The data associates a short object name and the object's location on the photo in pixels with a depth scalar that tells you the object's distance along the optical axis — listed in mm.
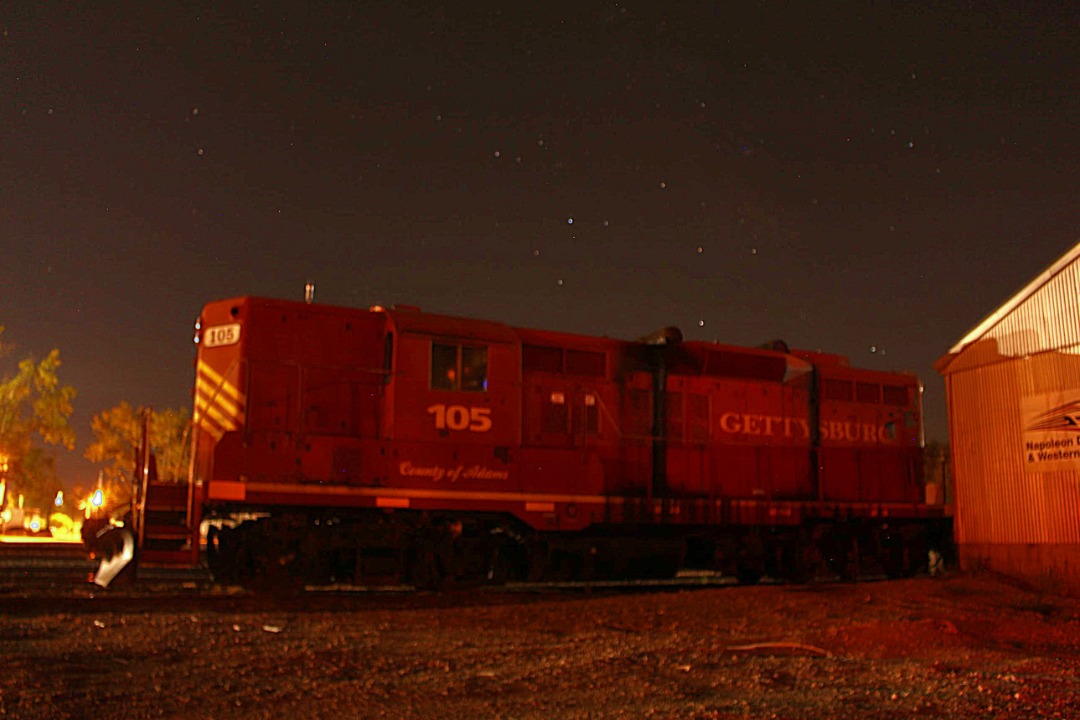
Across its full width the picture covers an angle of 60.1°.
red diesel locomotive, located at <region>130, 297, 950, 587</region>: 11953
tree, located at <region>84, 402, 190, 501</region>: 39409
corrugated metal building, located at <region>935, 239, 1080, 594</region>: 14055
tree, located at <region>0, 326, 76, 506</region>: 41906
